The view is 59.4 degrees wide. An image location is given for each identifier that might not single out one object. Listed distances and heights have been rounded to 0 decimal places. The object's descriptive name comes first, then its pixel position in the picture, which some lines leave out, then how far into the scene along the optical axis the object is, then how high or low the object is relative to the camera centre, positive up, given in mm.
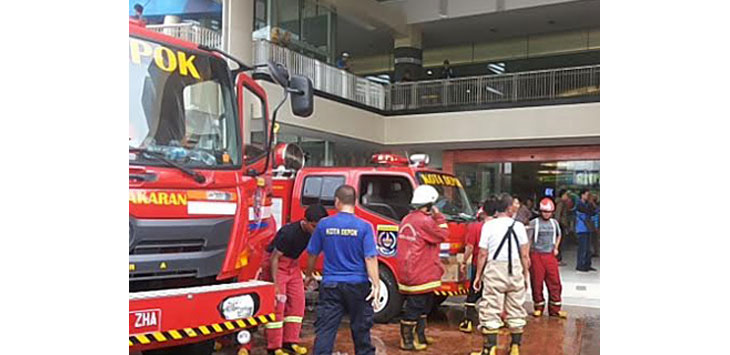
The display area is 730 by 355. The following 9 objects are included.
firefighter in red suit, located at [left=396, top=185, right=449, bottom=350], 6117 -806
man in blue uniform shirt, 4668 -714
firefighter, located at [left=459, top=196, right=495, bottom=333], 7328 -932
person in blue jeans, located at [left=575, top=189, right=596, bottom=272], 11055 -909
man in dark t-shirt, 5324 -870
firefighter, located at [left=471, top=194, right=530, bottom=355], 5535 -864
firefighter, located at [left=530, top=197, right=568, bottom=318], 7980 -1025
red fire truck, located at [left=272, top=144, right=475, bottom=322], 7320 -278
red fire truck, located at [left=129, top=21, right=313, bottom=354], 3711 -139
